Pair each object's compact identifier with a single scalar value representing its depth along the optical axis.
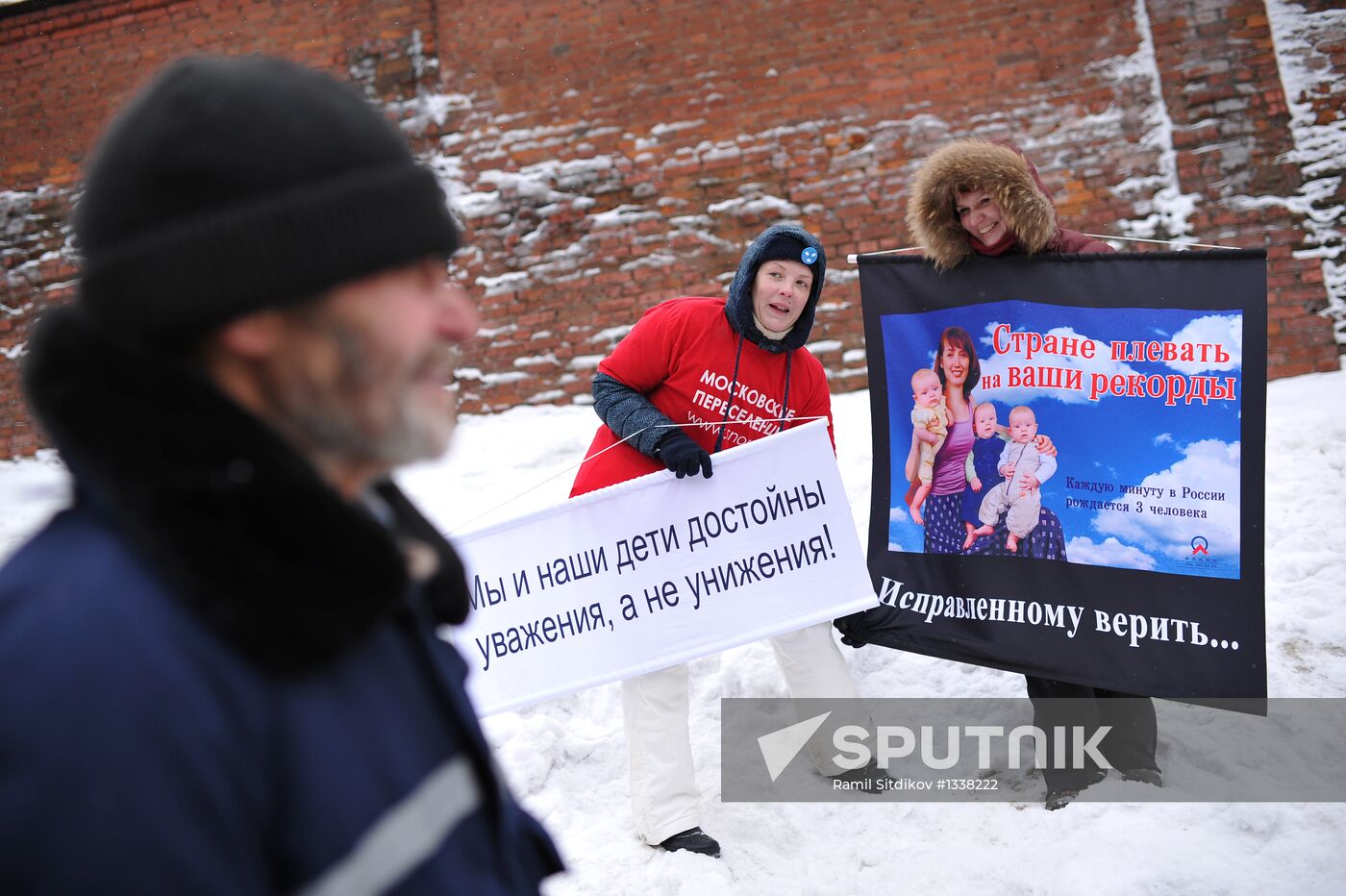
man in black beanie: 0.71
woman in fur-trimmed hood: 3.45
